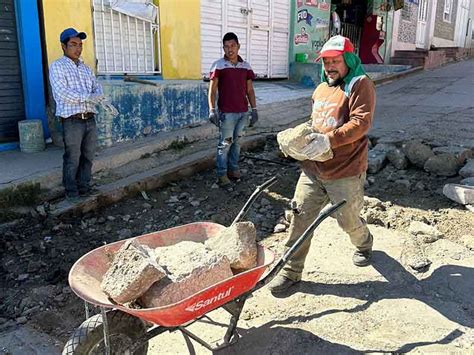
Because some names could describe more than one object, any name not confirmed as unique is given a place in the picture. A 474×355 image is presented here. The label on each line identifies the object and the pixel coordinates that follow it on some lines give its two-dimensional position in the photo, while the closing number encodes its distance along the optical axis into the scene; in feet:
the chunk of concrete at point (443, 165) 18.13
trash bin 18.24
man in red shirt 17.58
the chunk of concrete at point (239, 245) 8.45
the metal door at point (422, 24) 62.39
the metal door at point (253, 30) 29.50
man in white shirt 14.69
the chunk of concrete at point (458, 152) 18.61
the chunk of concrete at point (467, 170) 17.26
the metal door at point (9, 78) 18.06
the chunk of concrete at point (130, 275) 7.07
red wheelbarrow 6.91
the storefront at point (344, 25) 39.34
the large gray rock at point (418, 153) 18.93
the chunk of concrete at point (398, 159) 19.21
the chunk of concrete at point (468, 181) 16.26
